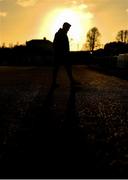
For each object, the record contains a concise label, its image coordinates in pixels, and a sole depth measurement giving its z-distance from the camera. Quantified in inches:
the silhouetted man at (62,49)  198.4
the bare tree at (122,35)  1949.6
